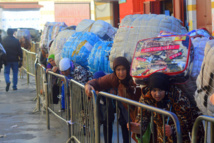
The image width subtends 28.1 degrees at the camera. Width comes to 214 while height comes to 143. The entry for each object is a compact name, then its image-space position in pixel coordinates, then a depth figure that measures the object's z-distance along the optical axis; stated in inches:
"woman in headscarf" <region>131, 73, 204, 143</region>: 158.1
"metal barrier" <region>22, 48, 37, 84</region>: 521.0
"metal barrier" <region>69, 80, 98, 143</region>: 192.5
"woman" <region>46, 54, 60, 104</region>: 292.9
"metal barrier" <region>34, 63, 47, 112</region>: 352.8
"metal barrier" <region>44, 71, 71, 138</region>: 250.1
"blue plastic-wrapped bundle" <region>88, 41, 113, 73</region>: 268.7
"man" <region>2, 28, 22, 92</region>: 540.4
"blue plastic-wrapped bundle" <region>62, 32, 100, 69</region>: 305.6
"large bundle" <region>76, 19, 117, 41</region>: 346.9
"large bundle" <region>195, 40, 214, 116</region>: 137.3
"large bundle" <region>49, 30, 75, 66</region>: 354.3
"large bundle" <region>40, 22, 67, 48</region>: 467.2
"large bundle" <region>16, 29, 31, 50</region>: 716.0
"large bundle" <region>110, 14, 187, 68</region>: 217.9
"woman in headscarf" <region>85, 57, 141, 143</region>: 213.6
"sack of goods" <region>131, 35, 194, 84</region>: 166.1
